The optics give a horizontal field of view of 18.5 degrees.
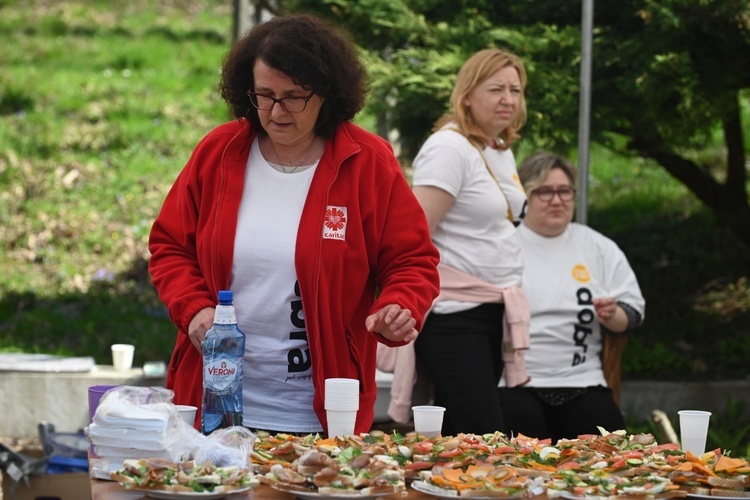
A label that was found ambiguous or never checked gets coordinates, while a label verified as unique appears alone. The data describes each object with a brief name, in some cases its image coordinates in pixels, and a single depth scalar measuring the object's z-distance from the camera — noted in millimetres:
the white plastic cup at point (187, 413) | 4959
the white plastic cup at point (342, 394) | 5077
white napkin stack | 4651
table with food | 4378
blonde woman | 7627
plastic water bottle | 5123
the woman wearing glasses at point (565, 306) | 8945
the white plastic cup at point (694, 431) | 5218
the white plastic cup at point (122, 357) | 10488
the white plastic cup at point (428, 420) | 5267
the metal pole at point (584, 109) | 9667
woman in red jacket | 5506
